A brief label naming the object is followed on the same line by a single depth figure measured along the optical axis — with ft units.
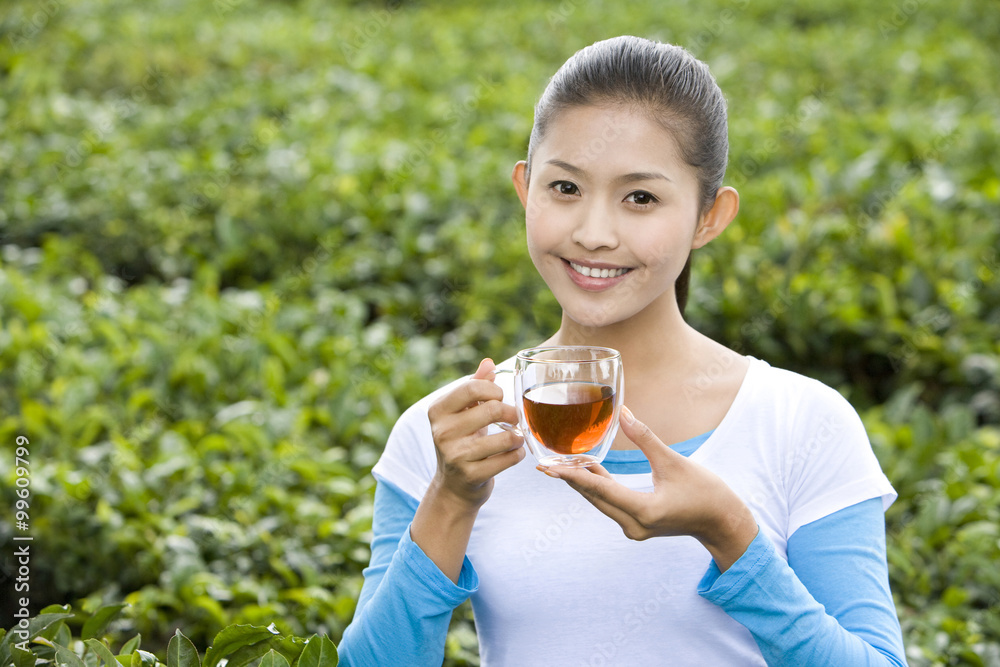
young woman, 6.13
